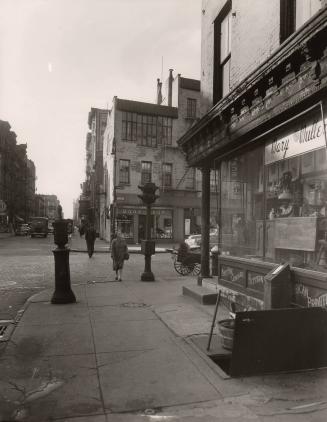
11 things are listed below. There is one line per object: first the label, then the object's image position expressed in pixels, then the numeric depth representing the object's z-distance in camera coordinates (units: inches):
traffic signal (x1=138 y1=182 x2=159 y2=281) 565.6
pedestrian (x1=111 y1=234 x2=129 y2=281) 557.6
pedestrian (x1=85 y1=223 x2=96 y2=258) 922.1
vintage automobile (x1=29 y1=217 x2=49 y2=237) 2046.0
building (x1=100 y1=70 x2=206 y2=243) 1437.0
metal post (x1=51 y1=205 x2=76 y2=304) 393.1
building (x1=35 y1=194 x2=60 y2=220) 5472.4
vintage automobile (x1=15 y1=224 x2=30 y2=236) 2387.6
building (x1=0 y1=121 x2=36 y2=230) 2903.5
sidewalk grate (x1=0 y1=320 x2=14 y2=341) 278.5
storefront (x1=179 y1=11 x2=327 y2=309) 243.4
